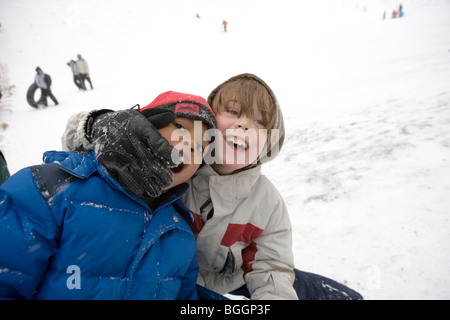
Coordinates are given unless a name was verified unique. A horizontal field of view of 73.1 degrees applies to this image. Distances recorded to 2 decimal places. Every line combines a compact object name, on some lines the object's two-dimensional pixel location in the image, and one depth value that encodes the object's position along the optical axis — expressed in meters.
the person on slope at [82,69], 7.74
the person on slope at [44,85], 6.23
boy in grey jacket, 0.57
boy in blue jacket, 0.41
